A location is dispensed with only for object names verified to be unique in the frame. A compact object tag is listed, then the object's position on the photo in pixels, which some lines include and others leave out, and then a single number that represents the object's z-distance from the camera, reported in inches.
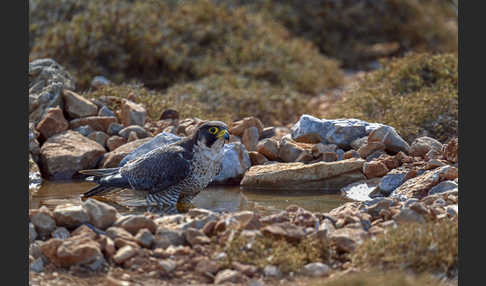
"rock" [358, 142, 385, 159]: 665.6
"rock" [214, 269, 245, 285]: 381.7
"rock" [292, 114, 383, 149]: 697.6
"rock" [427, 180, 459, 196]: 535.5
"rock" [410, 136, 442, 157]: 650.2
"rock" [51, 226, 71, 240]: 432.5
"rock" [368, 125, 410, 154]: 667.4
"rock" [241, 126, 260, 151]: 728.3
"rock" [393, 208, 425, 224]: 438.6
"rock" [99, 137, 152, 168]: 701.9
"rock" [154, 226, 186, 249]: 421.1
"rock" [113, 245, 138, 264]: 400.2
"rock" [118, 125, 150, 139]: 748.6
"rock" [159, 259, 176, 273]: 392.5
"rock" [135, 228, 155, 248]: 418.0
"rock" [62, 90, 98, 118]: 773.9
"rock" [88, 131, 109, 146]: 751.1
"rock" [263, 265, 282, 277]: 389.4
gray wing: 560.4
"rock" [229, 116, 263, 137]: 740.6
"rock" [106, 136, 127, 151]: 742.5
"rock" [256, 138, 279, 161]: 707.4
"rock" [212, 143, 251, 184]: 676.1
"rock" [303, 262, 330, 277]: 394.3
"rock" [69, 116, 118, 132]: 764.6
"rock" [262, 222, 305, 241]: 416.8
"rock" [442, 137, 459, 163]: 616.8
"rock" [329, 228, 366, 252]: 419.8
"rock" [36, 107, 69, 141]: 746.8
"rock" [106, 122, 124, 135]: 767.7
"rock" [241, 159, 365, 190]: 649.0
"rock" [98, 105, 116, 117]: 783.1
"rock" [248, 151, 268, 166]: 706.2
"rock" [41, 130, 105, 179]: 708.7
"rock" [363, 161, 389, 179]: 635.5
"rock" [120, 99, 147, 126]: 767.7
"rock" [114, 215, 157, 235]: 434.0
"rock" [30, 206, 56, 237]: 437.4
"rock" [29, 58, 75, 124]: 778.2
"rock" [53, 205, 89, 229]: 442.3
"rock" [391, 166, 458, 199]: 558.4
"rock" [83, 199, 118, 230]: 442.9
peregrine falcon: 559.5
